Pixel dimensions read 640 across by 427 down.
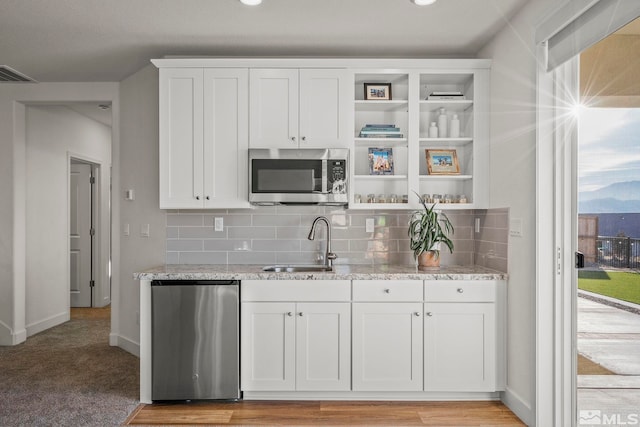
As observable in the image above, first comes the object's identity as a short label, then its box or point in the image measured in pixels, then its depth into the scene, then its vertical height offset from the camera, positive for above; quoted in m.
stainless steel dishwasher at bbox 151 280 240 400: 2.98 -0.81
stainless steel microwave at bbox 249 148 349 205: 3.29 +0.24
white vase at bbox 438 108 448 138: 3.49 +0.63
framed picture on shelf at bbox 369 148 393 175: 3.54 +0.35
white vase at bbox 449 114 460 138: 3.46 +0.61
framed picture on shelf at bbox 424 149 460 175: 3.50 +0.36
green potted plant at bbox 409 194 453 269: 3.24 -0.21
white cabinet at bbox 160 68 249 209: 3.35 +0.56
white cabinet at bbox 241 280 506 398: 3.02 -0.81
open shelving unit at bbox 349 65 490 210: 3.38 +0.55
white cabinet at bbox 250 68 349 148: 3.34 +0.73
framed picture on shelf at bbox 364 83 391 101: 3.47 +0.89
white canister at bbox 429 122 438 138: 3.46 +0.59
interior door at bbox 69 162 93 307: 6.16 -0.34
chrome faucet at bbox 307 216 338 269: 3.39 -0.22
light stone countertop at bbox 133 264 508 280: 2.99 -0.43
